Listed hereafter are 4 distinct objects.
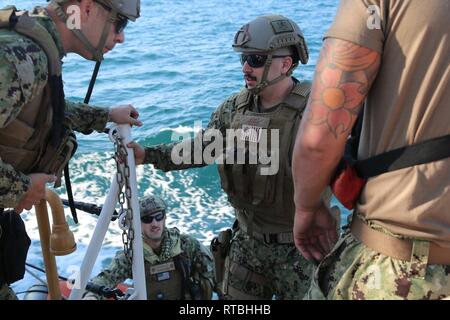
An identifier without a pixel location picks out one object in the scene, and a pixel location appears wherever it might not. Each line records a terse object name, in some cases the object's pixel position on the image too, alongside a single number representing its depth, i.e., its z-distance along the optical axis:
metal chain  2.65
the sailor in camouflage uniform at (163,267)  4.59
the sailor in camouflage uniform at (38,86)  2.24
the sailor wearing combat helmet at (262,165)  3.53
